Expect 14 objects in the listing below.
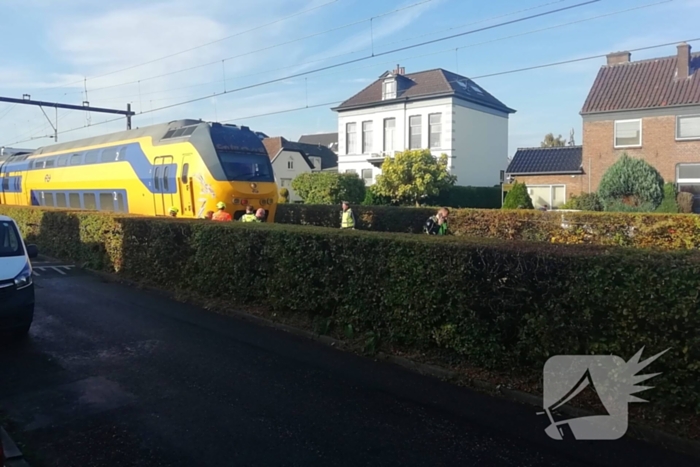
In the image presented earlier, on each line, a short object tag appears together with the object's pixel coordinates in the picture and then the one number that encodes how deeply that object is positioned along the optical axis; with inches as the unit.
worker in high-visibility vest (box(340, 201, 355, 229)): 602.1
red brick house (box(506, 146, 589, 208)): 1333.7
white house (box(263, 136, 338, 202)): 2189.1
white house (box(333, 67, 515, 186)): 1530.5
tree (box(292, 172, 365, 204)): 1222.9
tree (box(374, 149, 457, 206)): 1262.3
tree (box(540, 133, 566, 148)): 3108.8
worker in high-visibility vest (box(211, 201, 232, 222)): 529.1
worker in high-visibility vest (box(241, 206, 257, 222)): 501.7
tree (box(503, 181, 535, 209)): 1204.5
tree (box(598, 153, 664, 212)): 1114.1
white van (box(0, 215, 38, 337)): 291.4
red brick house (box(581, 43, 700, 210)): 1212.5
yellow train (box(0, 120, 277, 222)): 650.8
